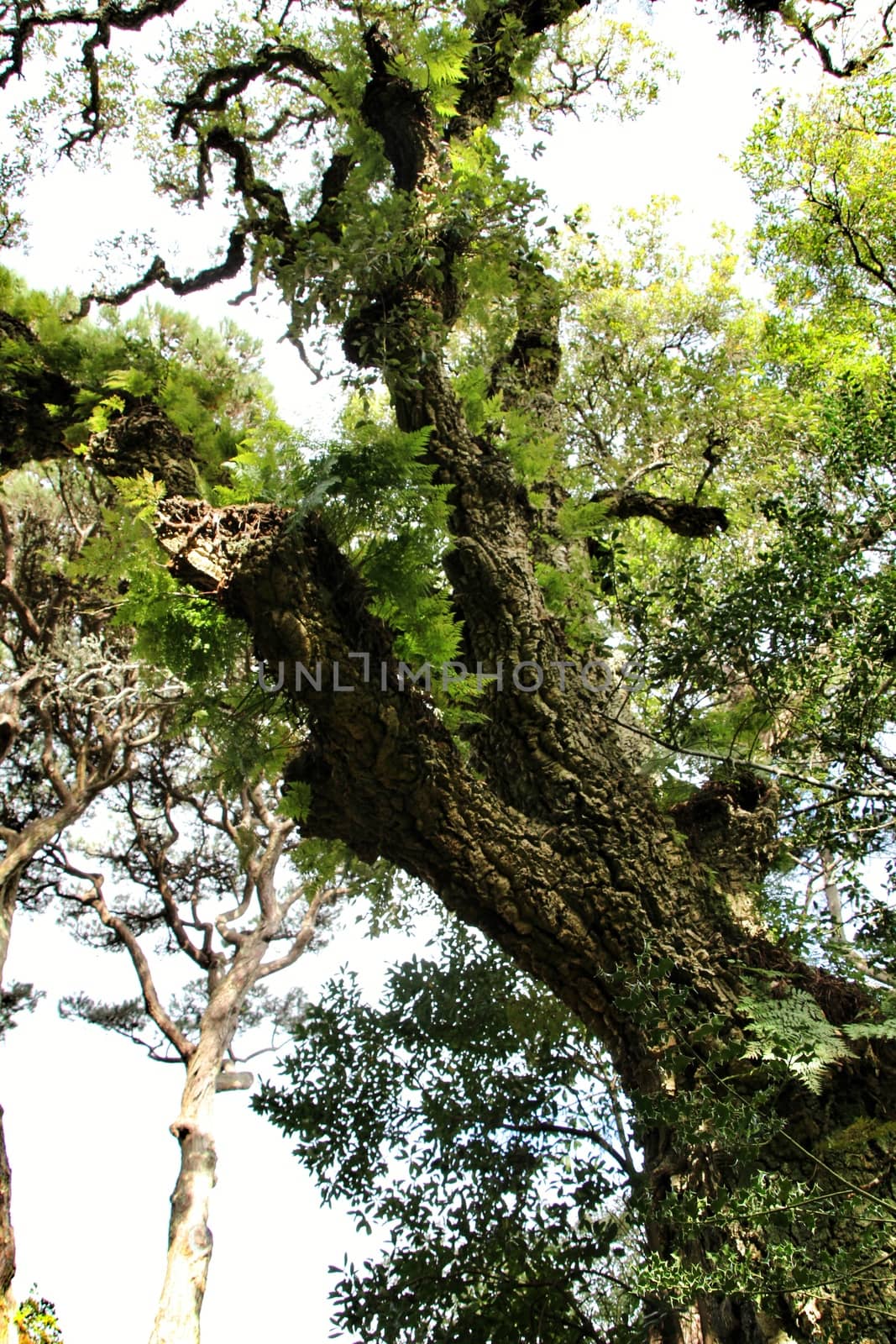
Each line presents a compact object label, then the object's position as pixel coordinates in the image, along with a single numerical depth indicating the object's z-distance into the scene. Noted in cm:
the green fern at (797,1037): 293
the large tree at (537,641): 307
